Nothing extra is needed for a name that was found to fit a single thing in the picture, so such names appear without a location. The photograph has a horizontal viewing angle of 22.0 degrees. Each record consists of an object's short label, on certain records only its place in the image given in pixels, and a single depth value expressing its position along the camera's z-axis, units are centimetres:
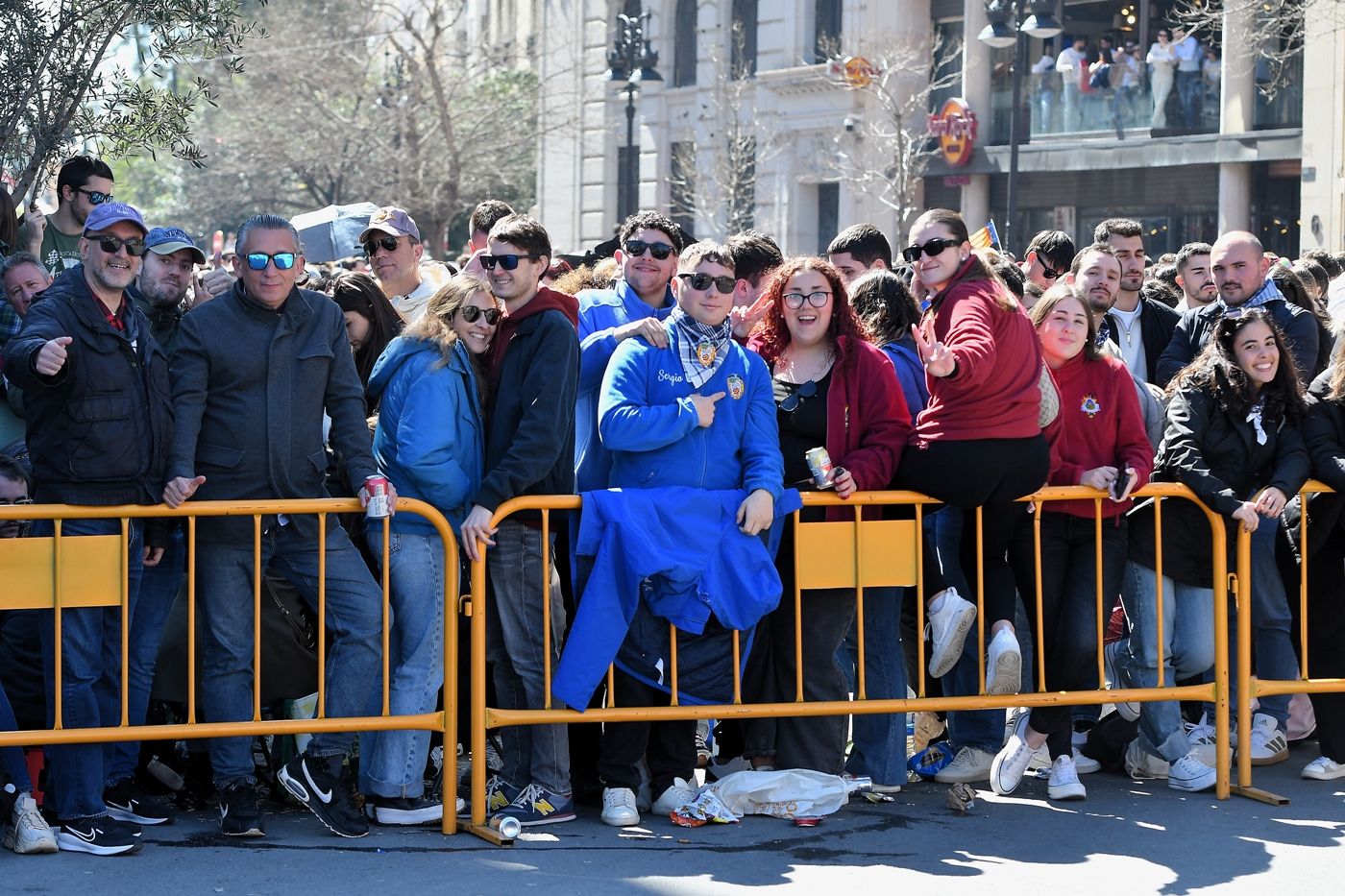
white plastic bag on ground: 1311
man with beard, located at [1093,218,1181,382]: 1758
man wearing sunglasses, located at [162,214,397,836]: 1231
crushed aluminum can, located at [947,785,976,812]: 1326
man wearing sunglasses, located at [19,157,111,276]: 1571
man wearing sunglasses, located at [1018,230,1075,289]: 2052
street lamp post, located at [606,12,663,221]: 5784
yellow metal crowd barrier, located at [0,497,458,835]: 1194
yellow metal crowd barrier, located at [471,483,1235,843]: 1284
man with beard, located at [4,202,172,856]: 1191
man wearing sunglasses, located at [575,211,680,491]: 1401
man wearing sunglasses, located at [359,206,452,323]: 1533
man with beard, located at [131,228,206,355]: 1331
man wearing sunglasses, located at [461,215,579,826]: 1282
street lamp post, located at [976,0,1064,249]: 3943
